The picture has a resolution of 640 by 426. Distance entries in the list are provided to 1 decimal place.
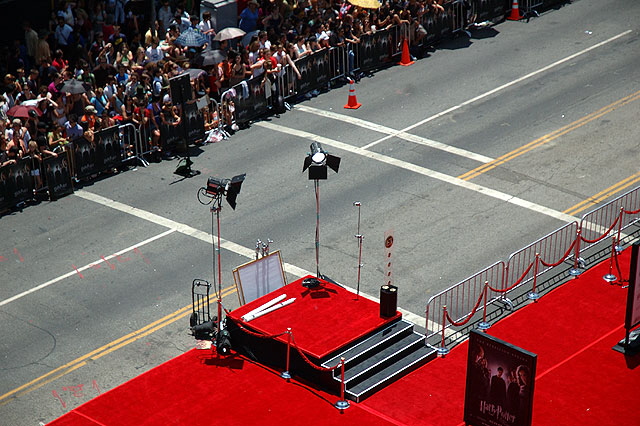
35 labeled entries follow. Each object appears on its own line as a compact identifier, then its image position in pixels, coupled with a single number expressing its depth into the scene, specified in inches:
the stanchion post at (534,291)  855.1
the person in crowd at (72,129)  1052.5
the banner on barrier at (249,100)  1167.0
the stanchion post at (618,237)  917.8
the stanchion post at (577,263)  886.9
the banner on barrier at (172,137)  1106.7
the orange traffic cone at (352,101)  1203.2
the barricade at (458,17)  1381.6
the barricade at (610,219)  922.1
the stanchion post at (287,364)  745.0
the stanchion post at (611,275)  878.4
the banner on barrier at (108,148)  1058.7
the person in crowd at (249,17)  1299.2
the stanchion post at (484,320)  805.2
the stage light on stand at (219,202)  773.3
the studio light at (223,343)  781.3
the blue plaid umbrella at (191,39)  1191.6
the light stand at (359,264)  823.7
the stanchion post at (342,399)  720.3
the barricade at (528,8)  1450.5
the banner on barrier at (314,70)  1230.3
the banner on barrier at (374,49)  1291.8
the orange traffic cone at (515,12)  1439.5
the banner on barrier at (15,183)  995.3
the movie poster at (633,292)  735.7
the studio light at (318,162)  801.6
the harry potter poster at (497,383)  629.0
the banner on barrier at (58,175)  1016.9
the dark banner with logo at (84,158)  1043.0
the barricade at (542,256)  868.6
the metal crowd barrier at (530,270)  822.5
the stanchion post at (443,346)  784.9
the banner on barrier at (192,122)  1108.5
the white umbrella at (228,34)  1208.8
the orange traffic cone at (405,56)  1317.7
